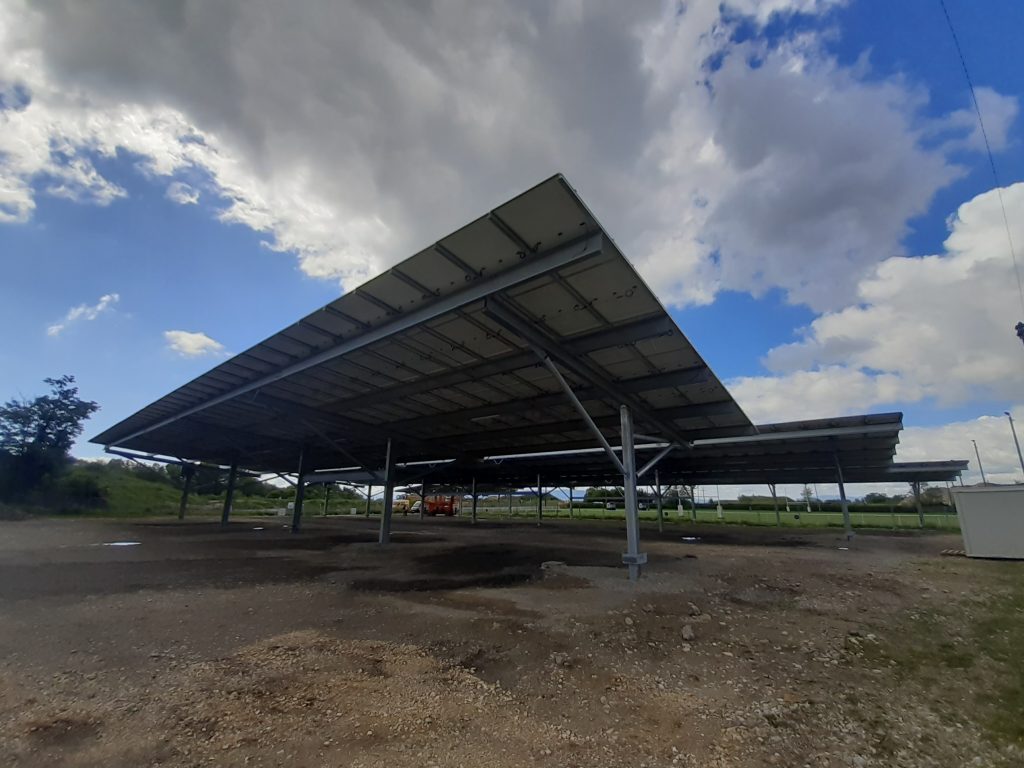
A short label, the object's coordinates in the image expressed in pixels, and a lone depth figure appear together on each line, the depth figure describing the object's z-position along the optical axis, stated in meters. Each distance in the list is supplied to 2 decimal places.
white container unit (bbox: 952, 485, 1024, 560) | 15.51
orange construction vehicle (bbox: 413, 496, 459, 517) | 59.00
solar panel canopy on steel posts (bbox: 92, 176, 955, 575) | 7.58
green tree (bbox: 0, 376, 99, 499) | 34.66
